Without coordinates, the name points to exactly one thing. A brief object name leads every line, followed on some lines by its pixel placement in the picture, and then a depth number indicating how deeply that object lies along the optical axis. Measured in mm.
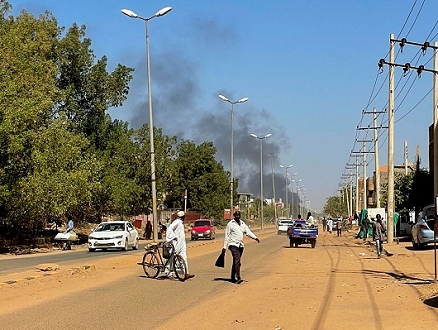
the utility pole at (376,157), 59031
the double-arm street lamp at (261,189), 81062
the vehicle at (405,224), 52738
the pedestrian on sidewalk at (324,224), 82250
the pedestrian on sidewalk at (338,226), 65750
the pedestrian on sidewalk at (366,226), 50031
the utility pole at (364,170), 76412
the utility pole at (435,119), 16647
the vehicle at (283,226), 69125
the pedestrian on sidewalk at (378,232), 28828
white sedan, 35469
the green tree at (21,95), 34938
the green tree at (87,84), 55625
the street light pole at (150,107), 34500
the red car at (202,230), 56938
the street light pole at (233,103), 61156
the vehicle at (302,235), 40625
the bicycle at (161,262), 19109
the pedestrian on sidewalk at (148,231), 57194
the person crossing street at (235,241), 18547
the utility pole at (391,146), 38716
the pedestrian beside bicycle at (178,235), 18859
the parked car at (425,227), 32625
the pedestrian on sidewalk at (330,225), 75312
